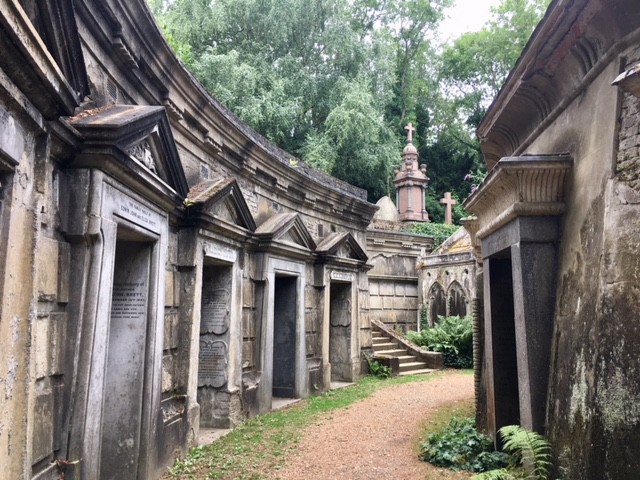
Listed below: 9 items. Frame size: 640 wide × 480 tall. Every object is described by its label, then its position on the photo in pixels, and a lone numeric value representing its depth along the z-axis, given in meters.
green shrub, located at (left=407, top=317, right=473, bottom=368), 14.09
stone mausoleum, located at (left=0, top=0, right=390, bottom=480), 2.79
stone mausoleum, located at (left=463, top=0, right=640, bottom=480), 3.25
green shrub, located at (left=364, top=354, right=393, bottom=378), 12.32
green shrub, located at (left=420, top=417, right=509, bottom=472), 4.96
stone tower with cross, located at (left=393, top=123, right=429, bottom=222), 24.39
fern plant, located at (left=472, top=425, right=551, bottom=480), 3.76
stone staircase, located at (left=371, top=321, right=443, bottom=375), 12.72
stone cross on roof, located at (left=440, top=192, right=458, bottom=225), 24.53
